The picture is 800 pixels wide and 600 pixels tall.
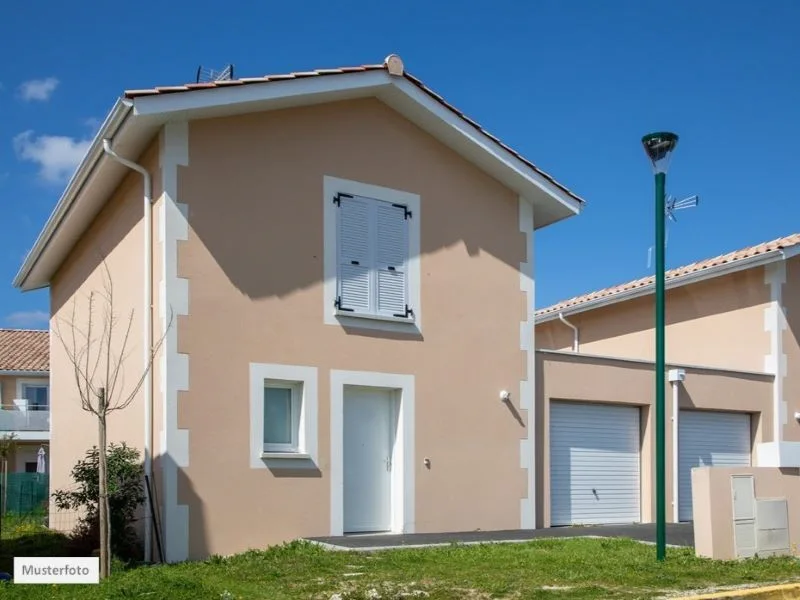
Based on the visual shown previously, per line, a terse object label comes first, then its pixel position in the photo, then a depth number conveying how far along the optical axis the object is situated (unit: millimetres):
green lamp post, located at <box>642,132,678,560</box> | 11219
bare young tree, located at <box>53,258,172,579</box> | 10016
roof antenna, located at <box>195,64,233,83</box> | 15052
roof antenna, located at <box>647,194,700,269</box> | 20406
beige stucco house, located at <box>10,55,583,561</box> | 12172
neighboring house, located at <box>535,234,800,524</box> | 16375
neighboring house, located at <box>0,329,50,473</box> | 40656
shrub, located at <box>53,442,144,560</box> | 11805
